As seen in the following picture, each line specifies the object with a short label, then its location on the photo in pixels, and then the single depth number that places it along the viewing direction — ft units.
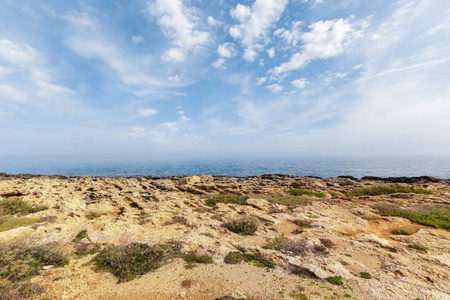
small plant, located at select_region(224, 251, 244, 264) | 27.76
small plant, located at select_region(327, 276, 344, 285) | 22.24
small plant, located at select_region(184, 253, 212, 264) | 27.96
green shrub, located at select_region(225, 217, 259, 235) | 40.45
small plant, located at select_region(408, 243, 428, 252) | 30.59
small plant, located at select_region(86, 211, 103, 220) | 49.32
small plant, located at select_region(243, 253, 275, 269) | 26.89
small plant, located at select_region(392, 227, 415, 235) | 38.53
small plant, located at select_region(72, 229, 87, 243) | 35.03
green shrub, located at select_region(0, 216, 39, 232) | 38.37
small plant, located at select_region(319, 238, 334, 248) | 32.68
